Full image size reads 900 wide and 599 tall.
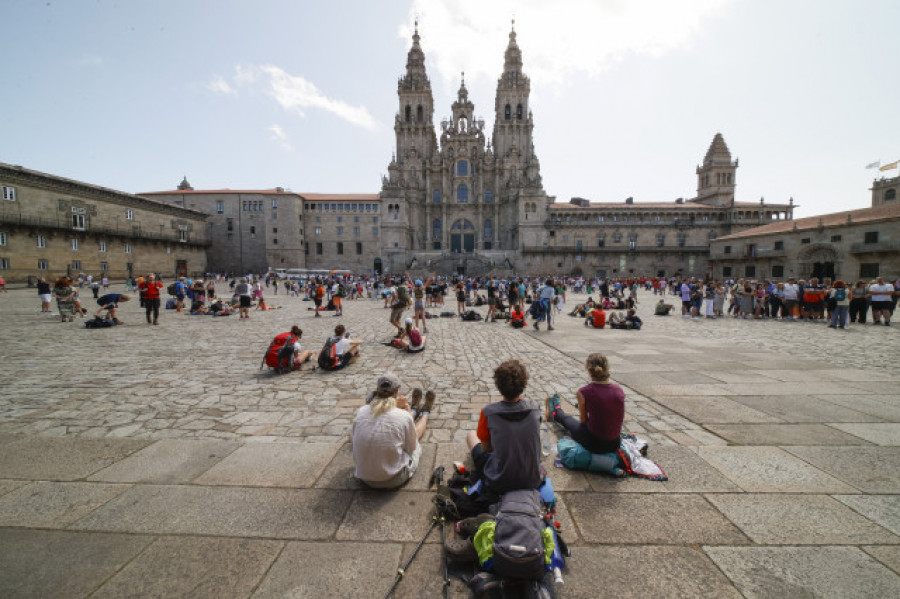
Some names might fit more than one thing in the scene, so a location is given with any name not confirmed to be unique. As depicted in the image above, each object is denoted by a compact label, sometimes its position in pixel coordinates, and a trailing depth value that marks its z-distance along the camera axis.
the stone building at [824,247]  28.61
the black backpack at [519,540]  1.87
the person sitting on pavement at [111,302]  12.05
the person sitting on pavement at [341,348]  7.05
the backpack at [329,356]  6.93
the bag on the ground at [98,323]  11.99
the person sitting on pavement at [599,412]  3.30
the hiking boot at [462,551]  2.24
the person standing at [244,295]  14.45
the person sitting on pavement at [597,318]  12.70
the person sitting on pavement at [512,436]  2.57
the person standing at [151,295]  12.38
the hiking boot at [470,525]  2.40
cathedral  52.06
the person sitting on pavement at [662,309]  16.91
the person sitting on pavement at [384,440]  3.02
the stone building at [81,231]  29.91
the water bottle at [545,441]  3.82
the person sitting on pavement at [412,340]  8.62
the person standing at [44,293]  15.45
